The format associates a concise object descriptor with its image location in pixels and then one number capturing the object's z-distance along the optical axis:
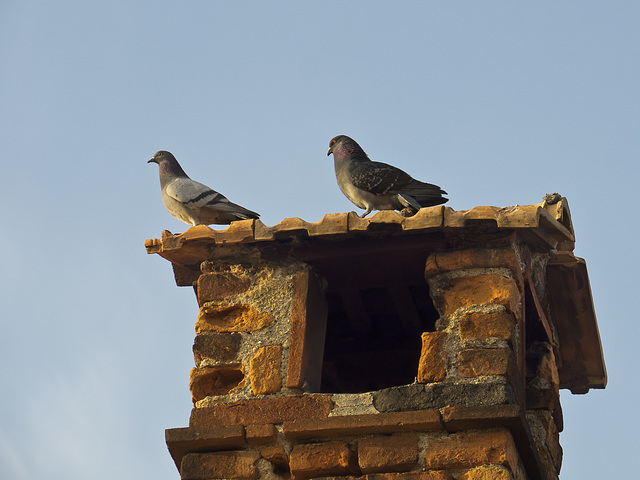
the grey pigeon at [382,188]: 13.42
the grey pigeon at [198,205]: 14.31
